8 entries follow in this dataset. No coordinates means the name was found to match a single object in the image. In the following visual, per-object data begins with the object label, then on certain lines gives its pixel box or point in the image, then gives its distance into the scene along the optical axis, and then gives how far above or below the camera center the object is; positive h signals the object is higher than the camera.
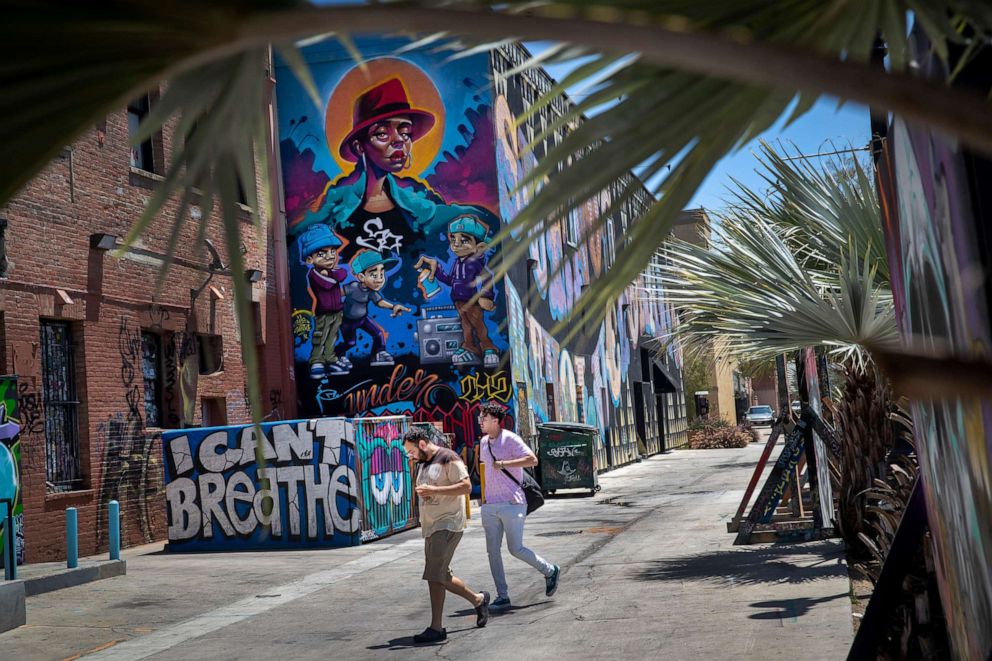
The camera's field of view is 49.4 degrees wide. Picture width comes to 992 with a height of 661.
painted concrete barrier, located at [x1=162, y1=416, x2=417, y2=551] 16.31 -0.48
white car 64.25 -0.24
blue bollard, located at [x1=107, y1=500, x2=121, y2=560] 13.60 -0.73
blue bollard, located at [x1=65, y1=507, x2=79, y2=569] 12.96 -0.76
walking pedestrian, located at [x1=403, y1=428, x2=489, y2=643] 8.75 -0.67
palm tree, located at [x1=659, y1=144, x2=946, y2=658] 5.48 +0.66
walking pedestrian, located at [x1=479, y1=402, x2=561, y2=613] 9.84 -0.58
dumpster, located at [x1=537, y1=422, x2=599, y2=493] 23.31 -0.64
